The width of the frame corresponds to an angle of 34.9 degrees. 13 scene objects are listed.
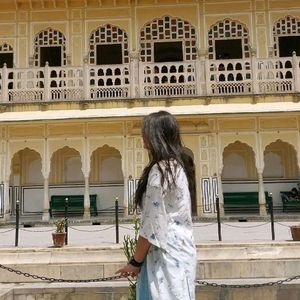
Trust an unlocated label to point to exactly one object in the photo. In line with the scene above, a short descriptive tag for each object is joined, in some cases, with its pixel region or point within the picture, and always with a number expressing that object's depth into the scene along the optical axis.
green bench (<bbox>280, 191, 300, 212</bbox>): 15.63
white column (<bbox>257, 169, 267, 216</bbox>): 14.41
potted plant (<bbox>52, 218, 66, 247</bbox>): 8.41
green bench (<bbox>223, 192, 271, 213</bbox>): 15.71
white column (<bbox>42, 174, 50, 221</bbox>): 14.78
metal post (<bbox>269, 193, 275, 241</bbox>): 8.98
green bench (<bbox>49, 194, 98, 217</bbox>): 15.96
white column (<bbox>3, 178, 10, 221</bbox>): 14.81
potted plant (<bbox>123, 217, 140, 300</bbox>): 4.31
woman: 2.65
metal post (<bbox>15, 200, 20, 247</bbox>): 8.95
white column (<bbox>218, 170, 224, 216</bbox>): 14.52
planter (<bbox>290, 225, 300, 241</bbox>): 8.40
